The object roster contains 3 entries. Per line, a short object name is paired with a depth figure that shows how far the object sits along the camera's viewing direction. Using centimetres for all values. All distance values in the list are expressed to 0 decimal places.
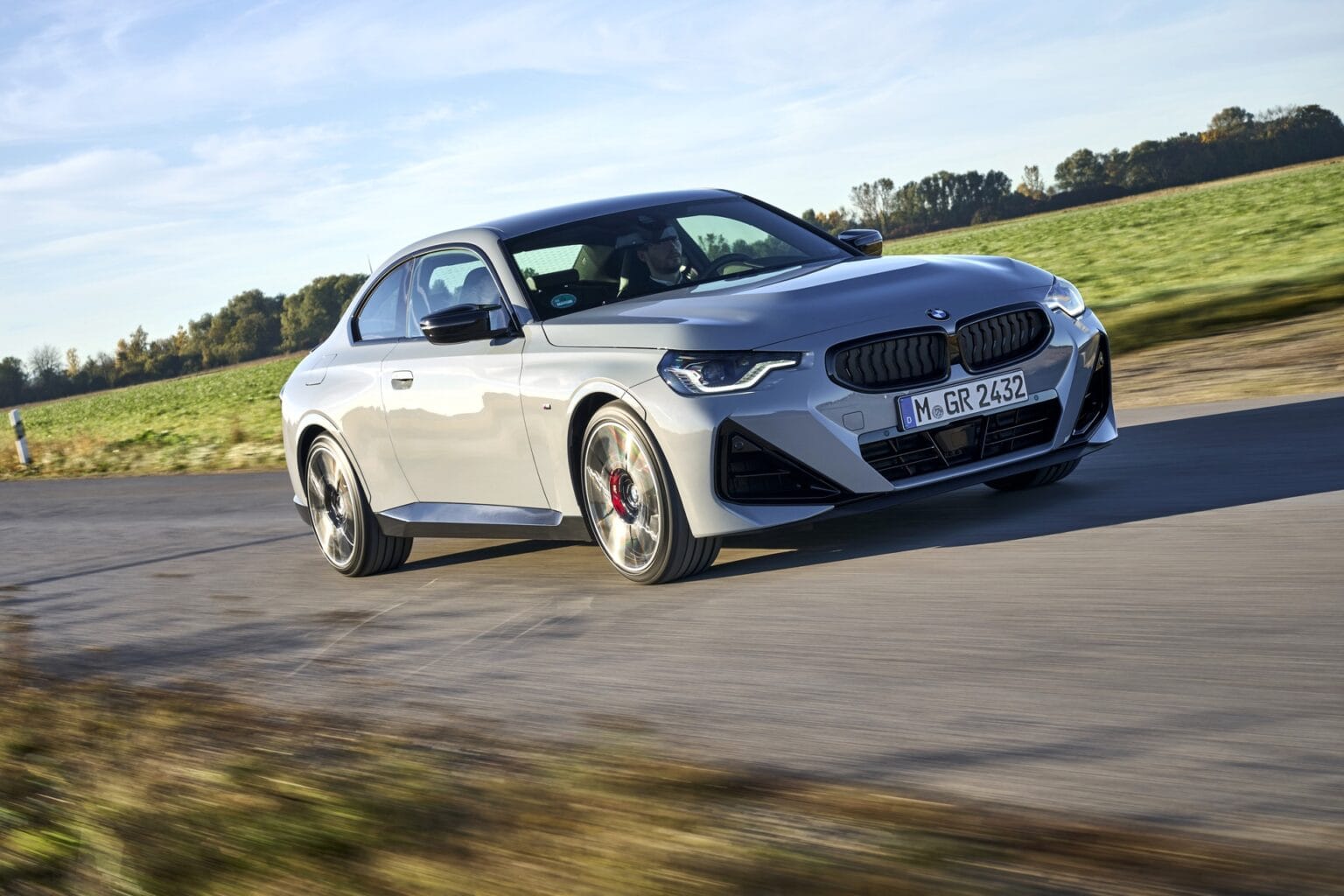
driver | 679
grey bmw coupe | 559
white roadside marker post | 2402
